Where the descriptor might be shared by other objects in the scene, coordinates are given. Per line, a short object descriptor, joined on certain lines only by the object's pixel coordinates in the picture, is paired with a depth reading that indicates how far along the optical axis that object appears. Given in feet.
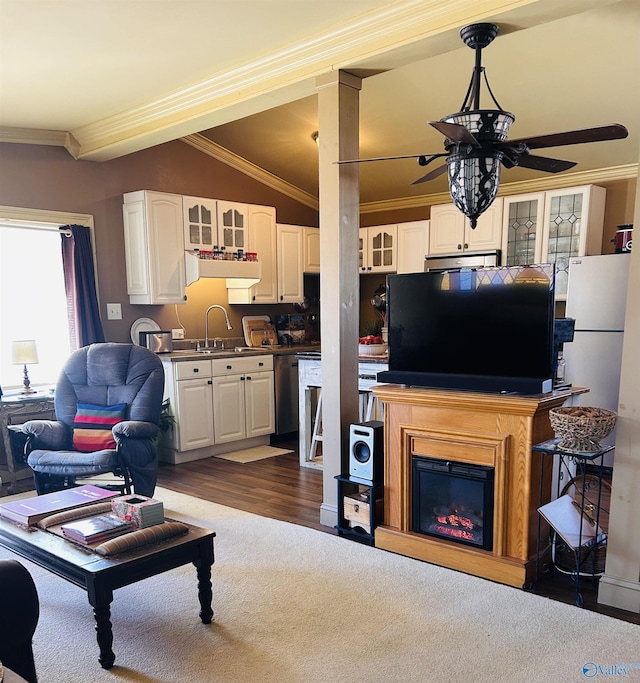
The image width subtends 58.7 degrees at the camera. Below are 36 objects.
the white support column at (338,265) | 10.72
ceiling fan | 7.25
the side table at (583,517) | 8.05
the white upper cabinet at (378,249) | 20.51
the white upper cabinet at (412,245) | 19.62
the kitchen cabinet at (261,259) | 18.72
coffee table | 6.77
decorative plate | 17.13
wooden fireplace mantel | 8.84
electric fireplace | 9.25
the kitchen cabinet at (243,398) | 16.60
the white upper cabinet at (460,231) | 17.80
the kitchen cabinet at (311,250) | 20.37
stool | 15.05
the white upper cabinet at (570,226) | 16.10
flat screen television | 8.97
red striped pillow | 12.01
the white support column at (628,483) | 7.92
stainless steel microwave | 17.87
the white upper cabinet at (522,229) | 16.96
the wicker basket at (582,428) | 7.91
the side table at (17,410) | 13.57
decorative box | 7.79
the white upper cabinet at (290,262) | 19.63
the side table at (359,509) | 10.55
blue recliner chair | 11.22
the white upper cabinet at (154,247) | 16.30
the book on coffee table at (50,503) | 8.14
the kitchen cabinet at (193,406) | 15.76
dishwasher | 18.16
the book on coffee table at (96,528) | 7.37
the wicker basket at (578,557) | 8.78
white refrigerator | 14.26
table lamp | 13.76
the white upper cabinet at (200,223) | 16.98
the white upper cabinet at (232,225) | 17.85
